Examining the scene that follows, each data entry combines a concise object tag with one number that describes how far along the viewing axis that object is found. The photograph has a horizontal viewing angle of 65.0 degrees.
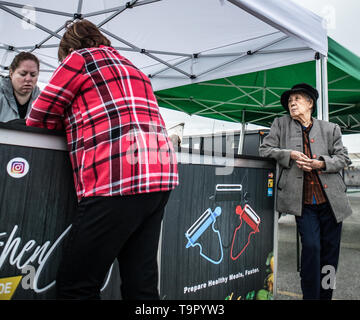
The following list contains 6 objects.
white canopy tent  3.65
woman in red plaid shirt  1.00
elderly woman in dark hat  2.07
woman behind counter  2.16
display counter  1.20
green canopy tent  4.42
